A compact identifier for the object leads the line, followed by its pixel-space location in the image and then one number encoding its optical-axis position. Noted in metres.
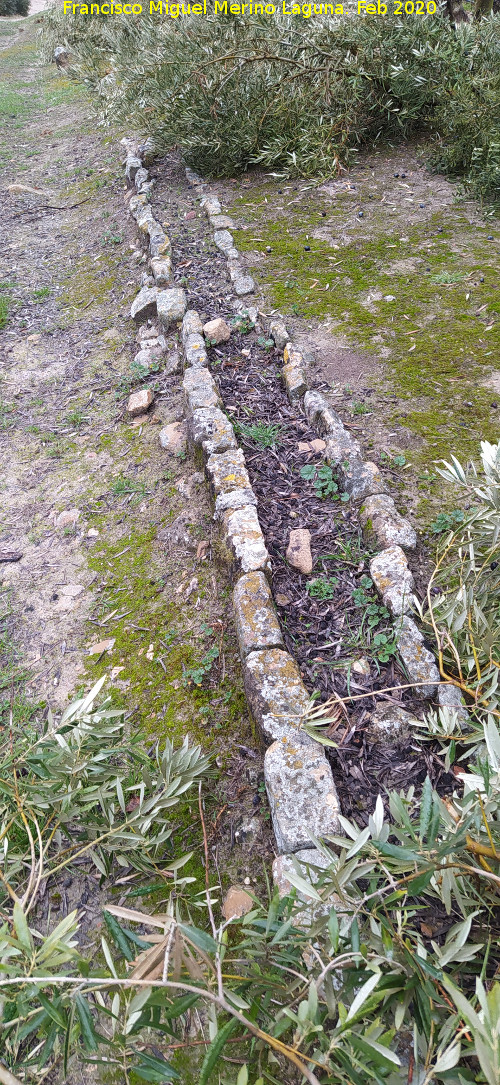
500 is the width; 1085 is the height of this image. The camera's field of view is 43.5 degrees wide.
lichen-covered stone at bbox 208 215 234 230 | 5.23
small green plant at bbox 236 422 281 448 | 3.31
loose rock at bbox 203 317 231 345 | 4.05
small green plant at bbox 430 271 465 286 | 4.12
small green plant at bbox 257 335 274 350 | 3.96
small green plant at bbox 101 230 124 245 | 5.77
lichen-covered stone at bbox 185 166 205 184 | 6.10
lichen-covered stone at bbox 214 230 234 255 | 4.89
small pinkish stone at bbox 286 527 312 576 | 2.67
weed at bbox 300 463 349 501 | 2.98
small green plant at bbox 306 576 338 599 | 2.57
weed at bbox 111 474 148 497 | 3.38
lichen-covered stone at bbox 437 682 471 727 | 2.03
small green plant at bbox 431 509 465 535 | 2.68
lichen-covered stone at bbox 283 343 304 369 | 3.68
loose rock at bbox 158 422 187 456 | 3.50
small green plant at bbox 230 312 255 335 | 4.14
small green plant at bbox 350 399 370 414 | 3.37
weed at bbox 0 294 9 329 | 5.11
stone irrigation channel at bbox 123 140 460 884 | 2.00
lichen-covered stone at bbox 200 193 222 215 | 5.51
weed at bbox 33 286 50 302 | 5.37
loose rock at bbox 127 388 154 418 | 3.84
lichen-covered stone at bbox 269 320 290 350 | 3.91
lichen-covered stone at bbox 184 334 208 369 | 3.78
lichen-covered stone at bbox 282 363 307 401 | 3.53
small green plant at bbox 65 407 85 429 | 3.99
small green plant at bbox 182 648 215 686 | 2.43
